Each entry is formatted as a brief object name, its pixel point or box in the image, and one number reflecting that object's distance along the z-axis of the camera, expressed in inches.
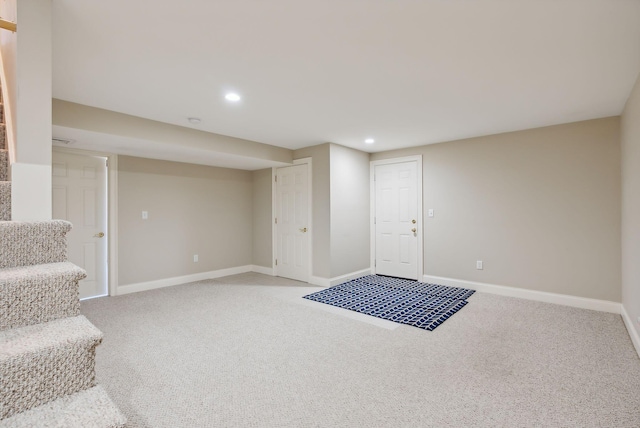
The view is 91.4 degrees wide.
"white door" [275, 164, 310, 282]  205.3
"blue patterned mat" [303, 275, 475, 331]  135.4
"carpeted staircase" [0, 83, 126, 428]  36.1
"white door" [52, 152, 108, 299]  156.9
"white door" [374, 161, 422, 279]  204.2
